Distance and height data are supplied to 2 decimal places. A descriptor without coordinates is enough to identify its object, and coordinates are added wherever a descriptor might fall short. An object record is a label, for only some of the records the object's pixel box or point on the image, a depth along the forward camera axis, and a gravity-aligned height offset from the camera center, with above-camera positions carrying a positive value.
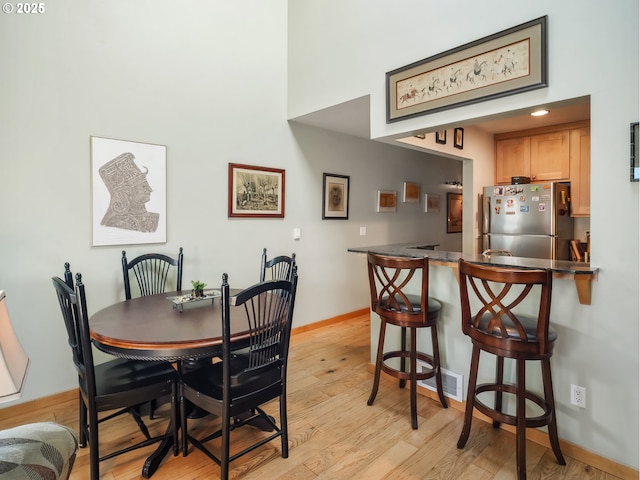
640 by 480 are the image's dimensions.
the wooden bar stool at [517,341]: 1.68 -0.52
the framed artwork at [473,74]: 2.01 +1.03
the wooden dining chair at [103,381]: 1.61 -0.74
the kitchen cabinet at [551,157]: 3.96 +0.94
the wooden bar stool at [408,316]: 2.16 -0.51
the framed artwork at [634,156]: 1.68 +0.38
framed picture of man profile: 2.60 +0.33
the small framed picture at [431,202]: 5.51 +0.52
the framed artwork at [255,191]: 3.35 +0.43
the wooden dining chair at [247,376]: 1.63 -0.72
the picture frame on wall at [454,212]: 5.98 +0.39
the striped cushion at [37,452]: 0.74 -0.49
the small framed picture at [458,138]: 3.86 +1.07
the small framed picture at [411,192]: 5.11 +0.63
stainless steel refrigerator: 3.74 +0.17
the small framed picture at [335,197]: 4.13 +0.46
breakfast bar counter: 1.80 -0.16
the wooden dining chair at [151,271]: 2.70 -0.29
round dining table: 1.59 -0.47
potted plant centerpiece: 2.32 -0.35
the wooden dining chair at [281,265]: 2.73 -0.26
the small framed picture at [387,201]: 4.76 +0.47
